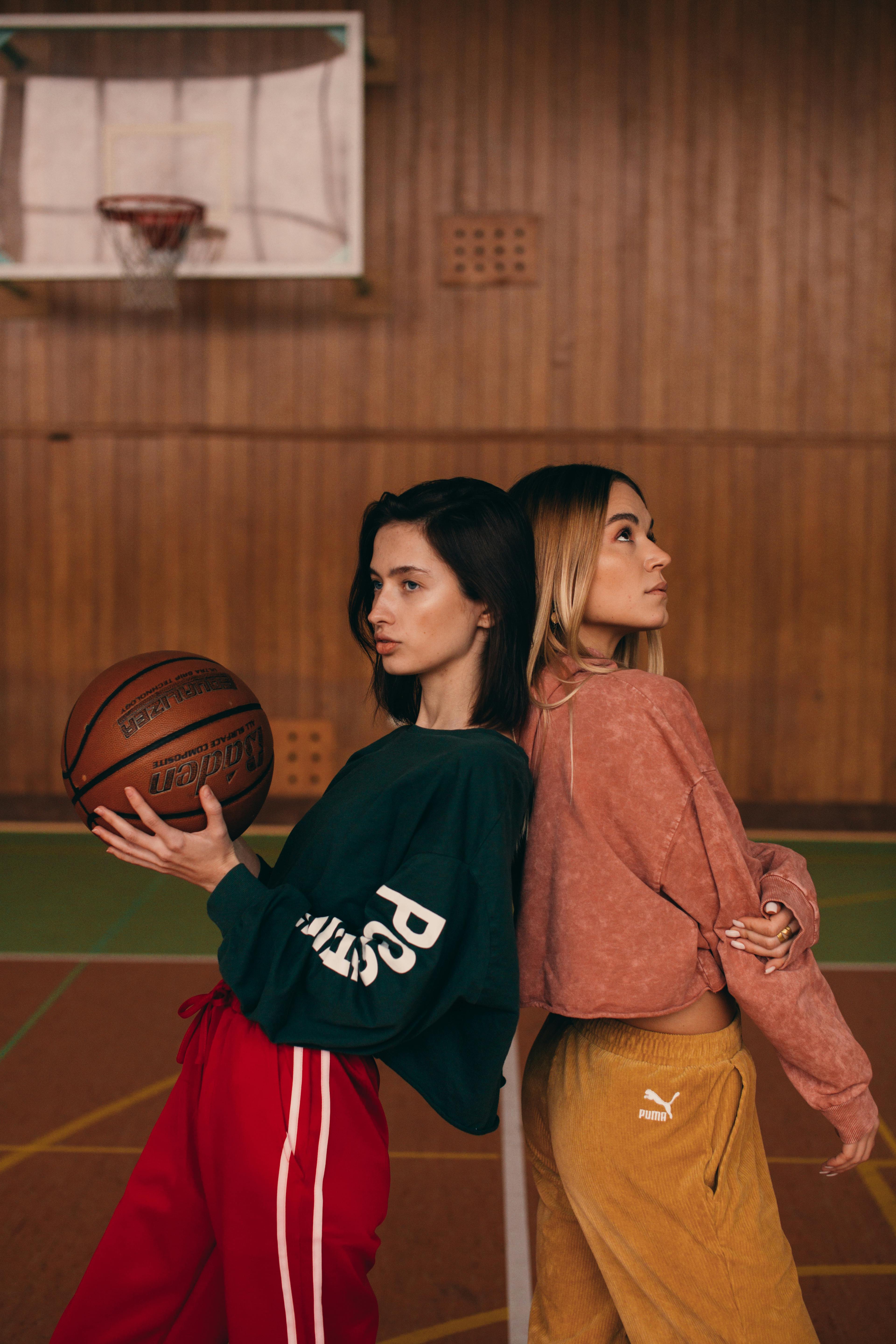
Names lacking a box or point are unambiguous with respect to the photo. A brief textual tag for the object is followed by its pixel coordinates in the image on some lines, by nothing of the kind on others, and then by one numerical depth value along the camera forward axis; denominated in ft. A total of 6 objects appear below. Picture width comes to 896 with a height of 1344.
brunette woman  4.09
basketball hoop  19.66
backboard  19.30
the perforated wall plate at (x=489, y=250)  21.90
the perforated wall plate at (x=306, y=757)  22.67
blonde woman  4.37
